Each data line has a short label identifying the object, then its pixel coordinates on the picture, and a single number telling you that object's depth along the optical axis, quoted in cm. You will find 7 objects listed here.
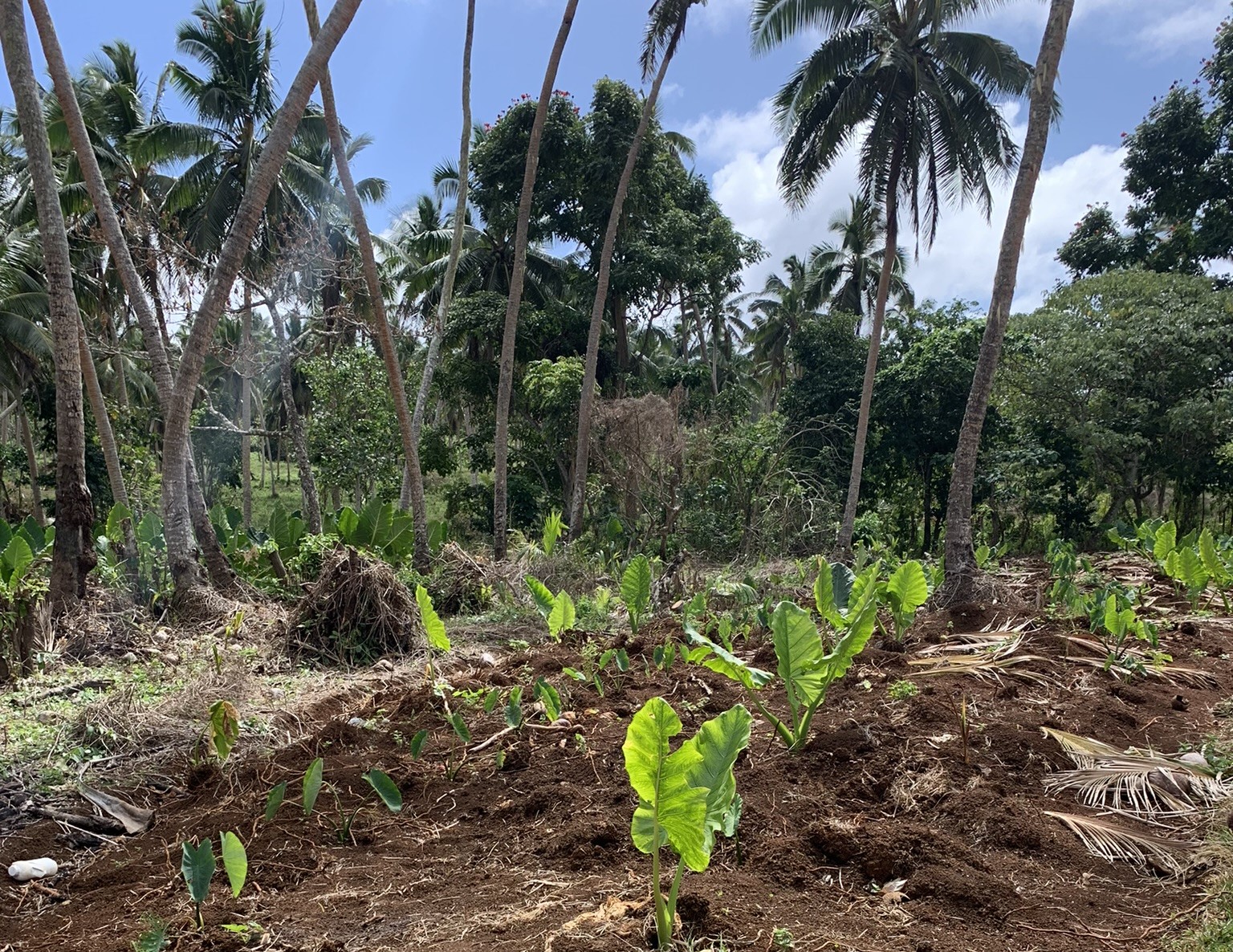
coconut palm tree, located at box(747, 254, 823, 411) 3350
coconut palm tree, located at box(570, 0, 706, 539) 1419
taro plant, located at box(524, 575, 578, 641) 613
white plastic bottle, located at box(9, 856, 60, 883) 339
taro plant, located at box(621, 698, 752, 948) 231
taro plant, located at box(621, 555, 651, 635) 650
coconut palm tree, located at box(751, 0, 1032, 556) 1377
